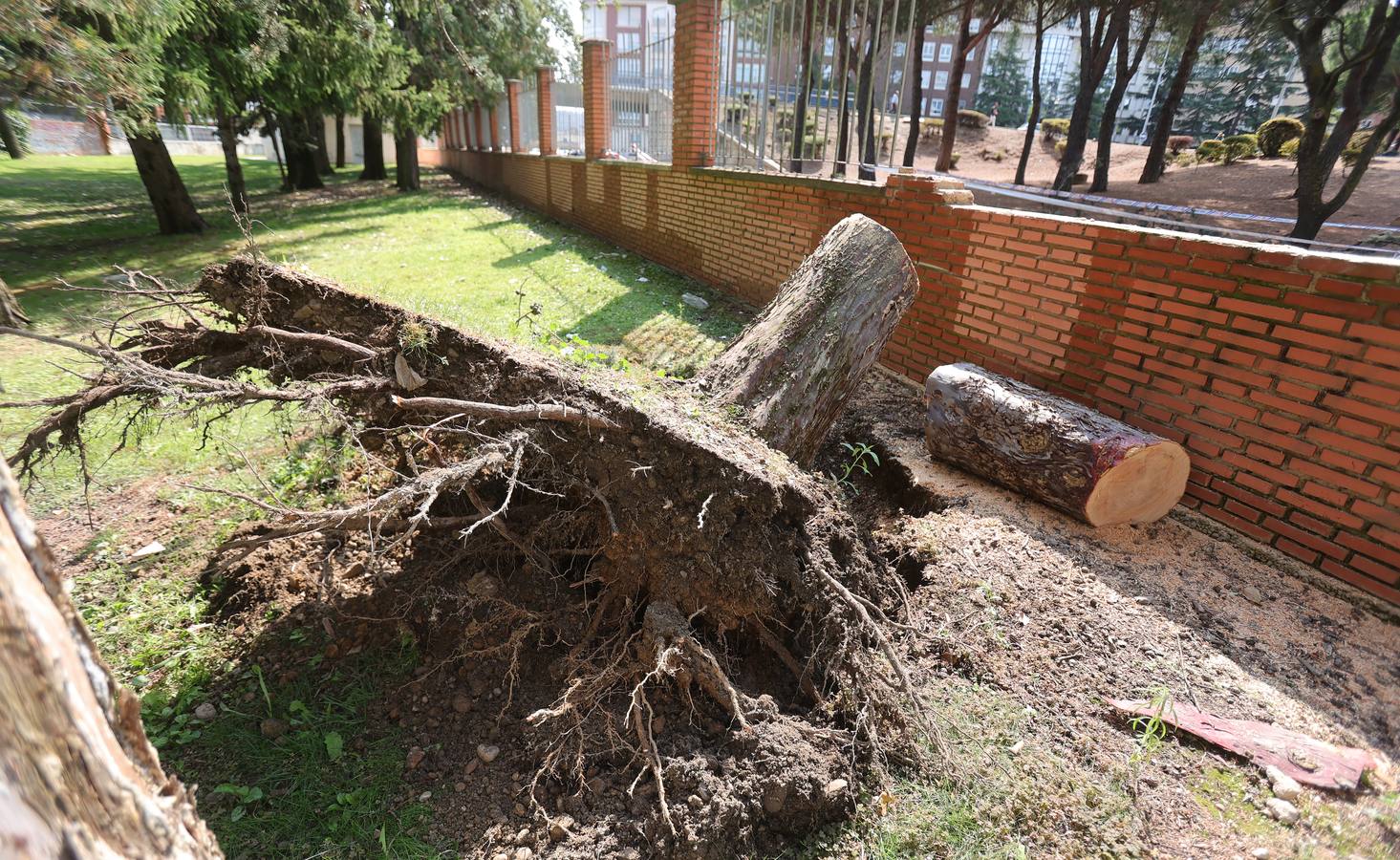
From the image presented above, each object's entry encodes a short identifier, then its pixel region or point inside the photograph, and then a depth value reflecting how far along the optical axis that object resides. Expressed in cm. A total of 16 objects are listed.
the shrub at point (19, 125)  626
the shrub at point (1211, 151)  1900
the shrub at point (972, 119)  3044
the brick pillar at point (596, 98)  1085
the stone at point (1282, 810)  194
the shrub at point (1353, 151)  1504
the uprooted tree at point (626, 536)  215
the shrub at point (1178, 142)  2384
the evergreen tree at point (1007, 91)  4166
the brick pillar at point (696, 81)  752
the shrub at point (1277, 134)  1817
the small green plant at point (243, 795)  215
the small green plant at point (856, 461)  377
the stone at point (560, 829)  199
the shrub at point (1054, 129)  2823
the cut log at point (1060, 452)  312
